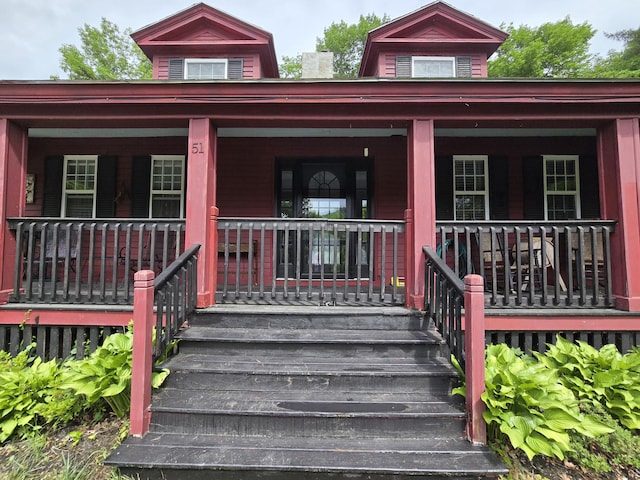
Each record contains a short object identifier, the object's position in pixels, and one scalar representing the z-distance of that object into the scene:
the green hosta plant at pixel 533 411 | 2.33
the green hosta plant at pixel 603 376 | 2.87
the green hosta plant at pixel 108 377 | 2.76
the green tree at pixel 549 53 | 16.77
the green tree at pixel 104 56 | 18.34
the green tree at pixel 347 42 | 21.30
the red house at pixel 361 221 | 3.84
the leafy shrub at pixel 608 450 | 2.55
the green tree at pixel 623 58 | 17.97
